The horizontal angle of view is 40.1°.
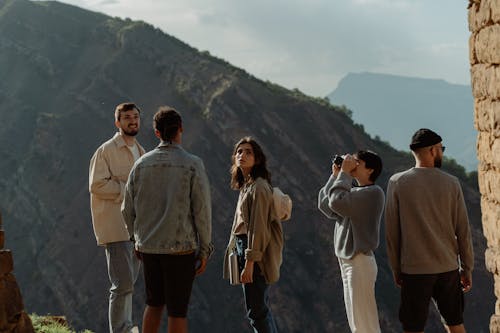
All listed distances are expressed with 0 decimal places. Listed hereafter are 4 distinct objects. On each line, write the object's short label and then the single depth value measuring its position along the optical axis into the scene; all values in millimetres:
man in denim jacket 5375
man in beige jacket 6379
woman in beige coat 5637
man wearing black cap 5391
